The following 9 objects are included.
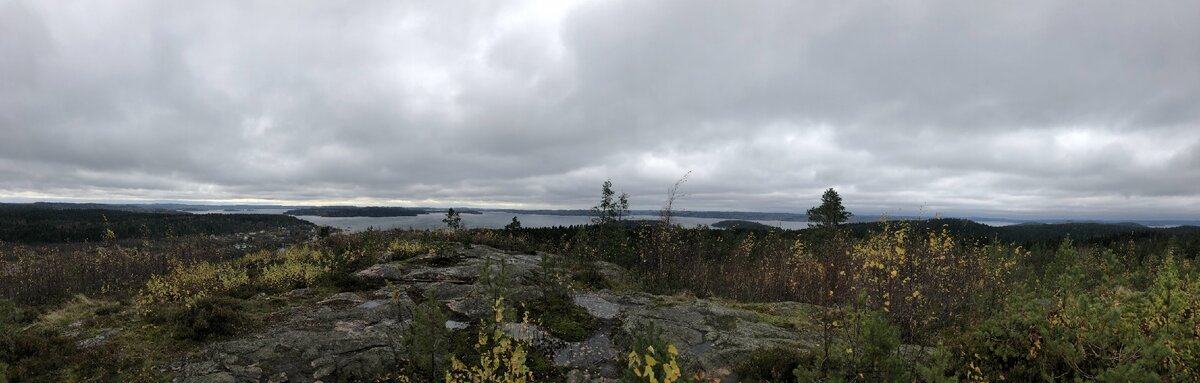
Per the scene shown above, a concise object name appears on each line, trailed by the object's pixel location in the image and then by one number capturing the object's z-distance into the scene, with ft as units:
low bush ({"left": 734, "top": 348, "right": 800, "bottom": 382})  20.92
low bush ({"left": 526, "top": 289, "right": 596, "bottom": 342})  27.89
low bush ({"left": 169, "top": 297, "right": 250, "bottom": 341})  25.25
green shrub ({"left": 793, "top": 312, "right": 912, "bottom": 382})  14.56
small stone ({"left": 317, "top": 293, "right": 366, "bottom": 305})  33.60
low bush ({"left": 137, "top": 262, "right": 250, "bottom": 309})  34.14
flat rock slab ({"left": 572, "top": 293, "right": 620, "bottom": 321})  32.36
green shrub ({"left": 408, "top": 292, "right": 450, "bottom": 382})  18.12
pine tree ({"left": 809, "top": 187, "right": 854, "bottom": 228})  136.15
